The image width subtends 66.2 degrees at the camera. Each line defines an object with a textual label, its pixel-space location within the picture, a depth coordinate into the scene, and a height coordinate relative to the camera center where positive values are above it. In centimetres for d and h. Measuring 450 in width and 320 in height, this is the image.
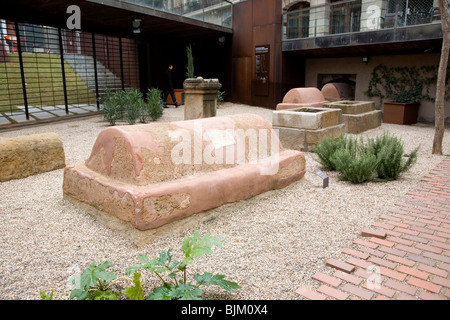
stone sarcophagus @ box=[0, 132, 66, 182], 455 -95
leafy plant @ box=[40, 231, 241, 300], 193 -112
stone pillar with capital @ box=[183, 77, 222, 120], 794 -29
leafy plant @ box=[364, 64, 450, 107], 1137 +1
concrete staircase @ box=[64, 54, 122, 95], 1361 +21
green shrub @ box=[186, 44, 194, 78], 1185 +63
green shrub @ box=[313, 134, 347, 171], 520 -98
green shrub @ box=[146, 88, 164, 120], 970 -58
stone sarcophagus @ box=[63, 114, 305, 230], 290 -83
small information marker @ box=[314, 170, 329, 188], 425 -113
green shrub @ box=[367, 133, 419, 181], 465 -105
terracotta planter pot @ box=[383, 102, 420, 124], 1080 -91
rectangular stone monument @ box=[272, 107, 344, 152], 643 -82
